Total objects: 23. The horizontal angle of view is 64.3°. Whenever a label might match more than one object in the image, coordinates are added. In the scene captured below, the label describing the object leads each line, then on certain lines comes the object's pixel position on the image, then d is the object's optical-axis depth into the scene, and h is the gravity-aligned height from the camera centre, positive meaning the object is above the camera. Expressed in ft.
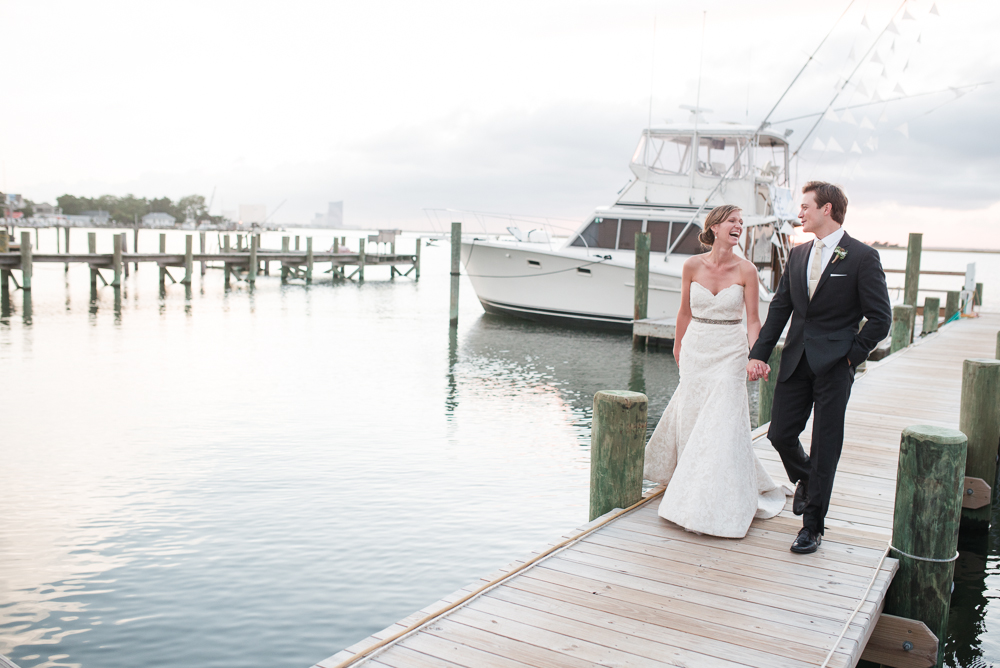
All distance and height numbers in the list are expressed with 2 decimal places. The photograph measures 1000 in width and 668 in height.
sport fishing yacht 63.52 +2.00
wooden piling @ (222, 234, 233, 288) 107.67 -5.09
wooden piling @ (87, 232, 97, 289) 100.68 -1.75
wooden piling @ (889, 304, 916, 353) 41.04 -3.48
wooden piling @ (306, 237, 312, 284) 119.94 -3.62
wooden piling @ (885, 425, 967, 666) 12.18 -4.10
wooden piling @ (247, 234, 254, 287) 111.34 -4.53
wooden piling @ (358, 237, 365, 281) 130.66 -4.22
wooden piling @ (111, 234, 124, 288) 91.61 -3.74
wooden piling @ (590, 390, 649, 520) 14.55 -3.73
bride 13.50 -2.48
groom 11.71 -1.14
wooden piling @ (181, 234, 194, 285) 99.40 -3.74
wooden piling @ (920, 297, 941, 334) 55.88 -3.82
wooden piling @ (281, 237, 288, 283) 123.00 -5.74
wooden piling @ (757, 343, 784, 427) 24.38 -4.46
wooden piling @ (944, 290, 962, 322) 60.01 -3.27
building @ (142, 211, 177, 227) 602.28 +8.74
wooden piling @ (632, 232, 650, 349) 54.76 -2.30
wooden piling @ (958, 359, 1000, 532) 21.74 -4.20
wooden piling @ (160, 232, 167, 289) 99.66 -4.83
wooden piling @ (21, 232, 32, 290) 79.73 -3.10
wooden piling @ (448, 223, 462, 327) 63.05 -0.95
